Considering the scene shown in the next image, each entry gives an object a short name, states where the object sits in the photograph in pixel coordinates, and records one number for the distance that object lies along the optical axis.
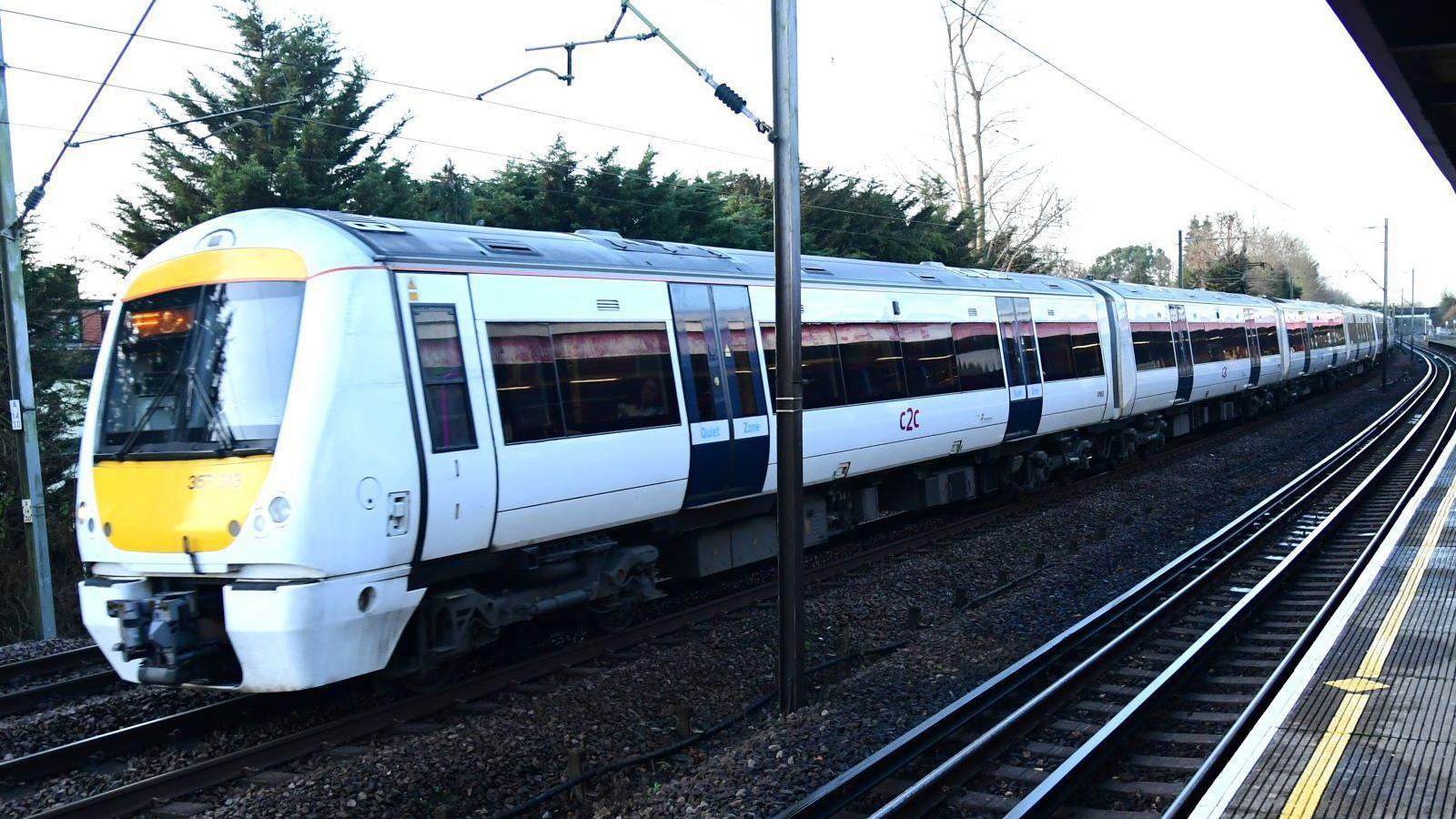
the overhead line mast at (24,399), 11.81
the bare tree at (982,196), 36.06
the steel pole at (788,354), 7.21
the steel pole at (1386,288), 49.20
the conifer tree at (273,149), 20.05
